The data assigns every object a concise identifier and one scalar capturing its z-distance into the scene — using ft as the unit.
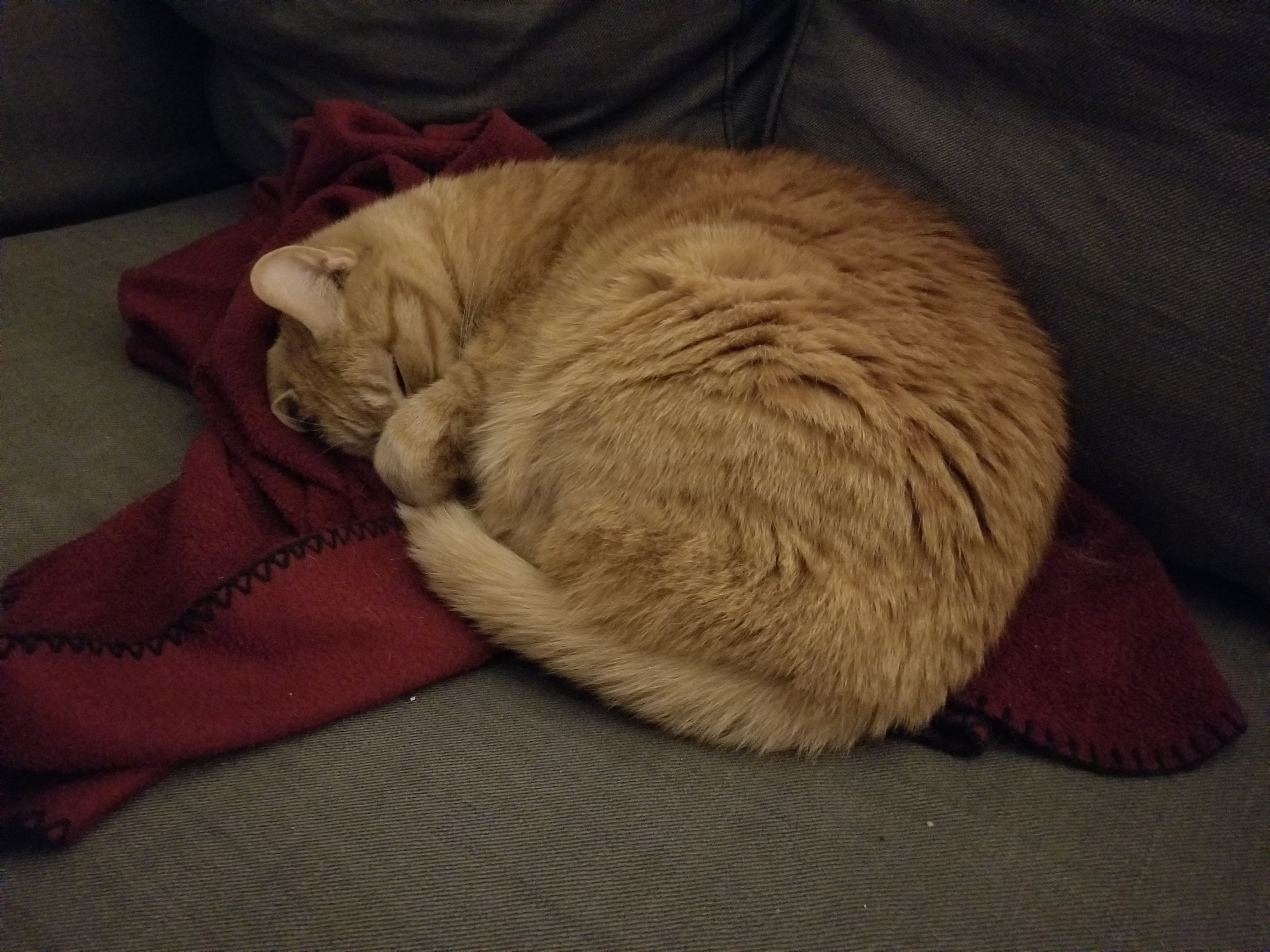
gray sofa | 1.07
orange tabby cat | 1.24
